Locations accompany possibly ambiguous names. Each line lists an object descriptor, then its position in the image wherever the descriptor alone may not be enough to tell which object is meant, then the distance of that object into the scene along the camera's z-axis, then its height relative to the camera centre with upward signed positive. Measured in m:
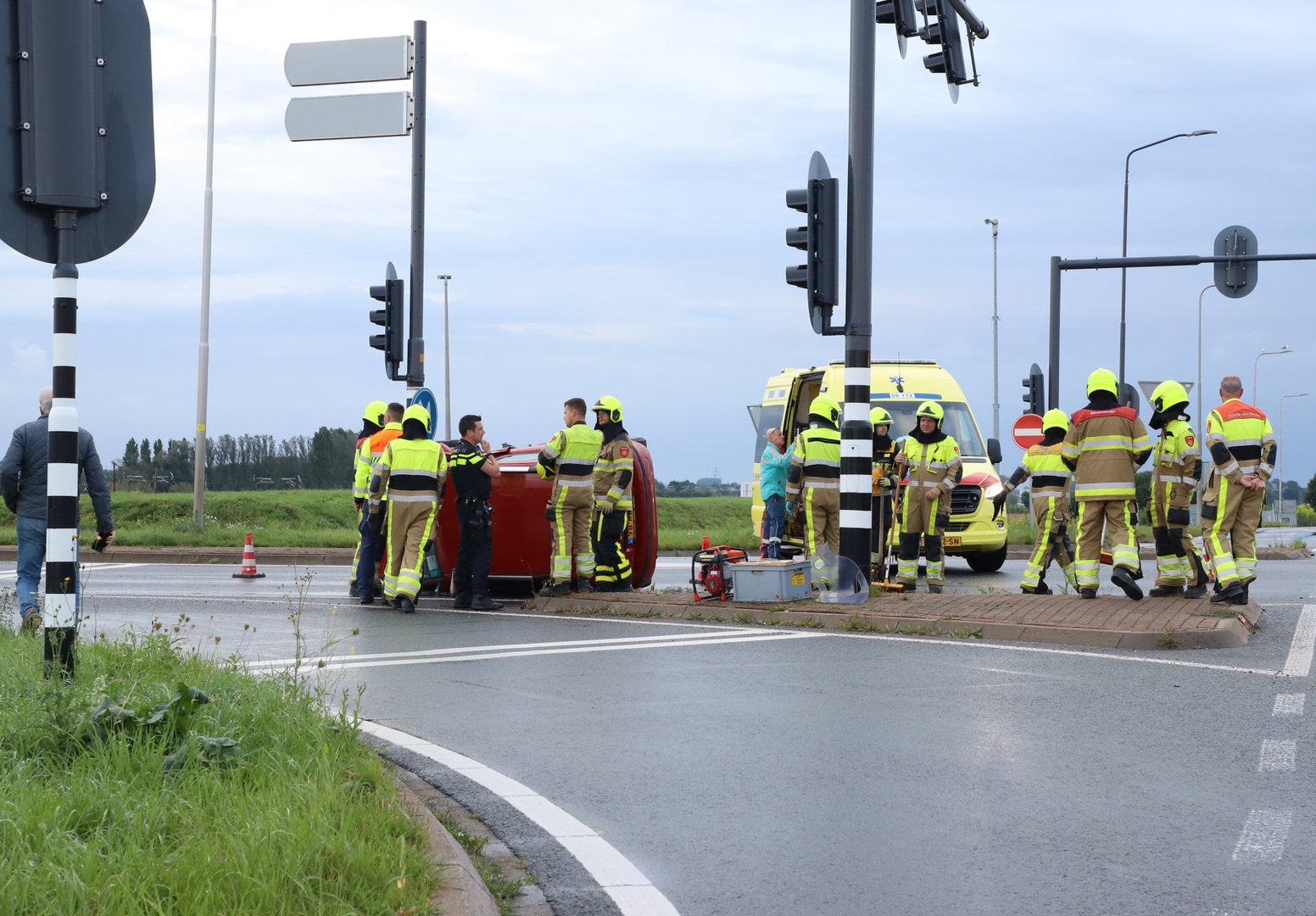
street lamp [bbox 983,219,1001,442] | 50.41 +2.88
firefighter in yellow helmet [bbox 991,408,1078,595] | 14.66 -0.32
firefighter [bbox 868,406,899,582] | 16.47 -0.06
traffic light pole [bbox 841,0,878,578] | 13.04 +1.42
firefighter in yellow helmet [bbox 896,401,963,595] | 15.43 -0.19
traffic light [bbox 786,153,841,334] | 12.71 +1.97
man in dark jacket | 11.52 -0.20
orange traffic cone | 19.69 -1.33
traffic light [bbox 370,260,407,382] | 18.33 +1.76
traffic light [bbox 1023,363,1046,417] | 26.09 +1.44
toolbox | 13.46 -1.01
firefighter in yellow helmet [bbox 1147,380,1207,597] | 13.30 +0.08
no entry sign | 20.45 +0.57
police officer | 14.13 -0.42
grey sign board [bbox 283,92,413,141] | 17.45 +4.01
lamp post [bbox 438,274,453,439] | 58.84 +2.70
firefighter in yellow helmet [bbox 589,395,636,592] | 14.39 -0.24
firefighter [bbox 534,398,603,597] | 14.31 -0.16
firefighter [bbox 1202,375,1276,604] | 12.82 -0.15
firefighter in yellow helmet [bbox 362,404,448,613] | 14.05 -0.27
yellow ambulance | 18.89 +0.63
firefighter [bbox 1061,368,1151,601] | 13.15 +0.03
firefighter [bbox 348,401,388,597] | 15.27 +0.34
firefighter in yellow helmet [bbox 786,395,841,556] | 15.14 -0.07
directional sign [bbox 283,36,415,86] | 17.44 +4.70
